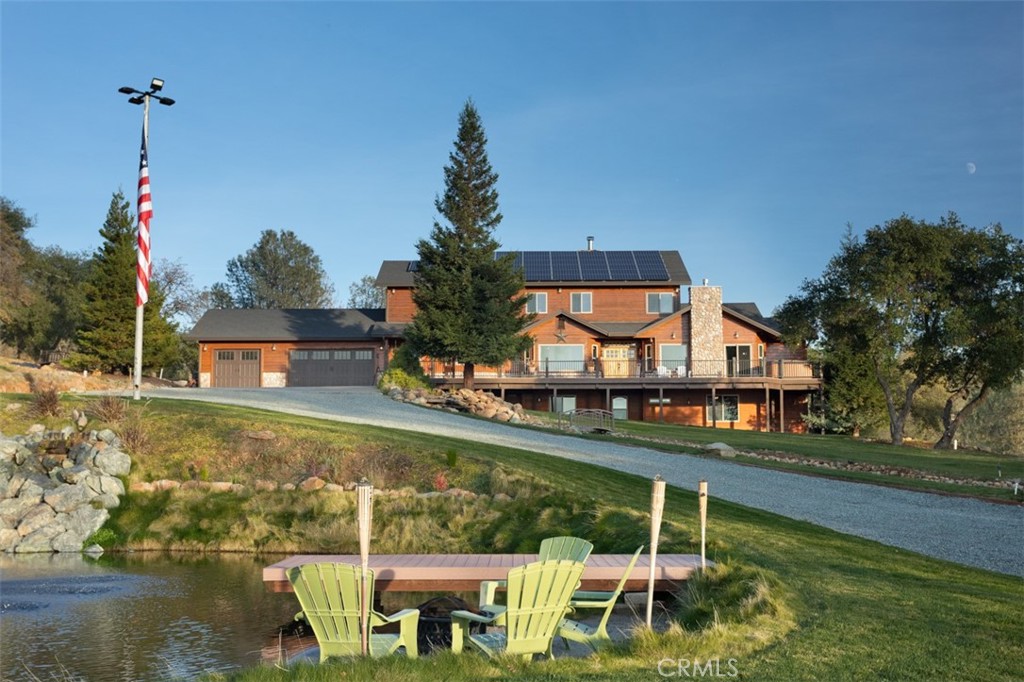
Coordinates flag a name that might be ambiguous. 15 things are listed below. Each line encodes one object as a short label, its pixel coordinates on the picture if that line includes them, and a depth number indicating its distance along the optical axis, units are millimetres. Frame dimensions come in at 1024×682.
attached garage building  40344
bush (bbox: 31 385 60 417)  16661
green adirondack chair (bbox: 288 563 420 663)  5938
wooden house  36000
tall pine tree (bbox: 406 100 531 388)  31531
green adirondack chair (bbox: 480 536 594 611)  6938
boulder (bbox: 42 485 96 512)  13633
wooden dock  8273
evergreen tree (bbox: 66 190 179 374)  32594
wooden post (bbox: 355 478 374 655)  5660
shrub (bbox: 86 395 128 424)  16438
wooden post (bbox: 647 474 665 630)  6285
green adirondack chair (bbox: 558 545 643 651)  6402
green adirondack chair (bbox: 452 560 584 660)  5941
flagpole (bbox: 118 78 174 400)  18203
